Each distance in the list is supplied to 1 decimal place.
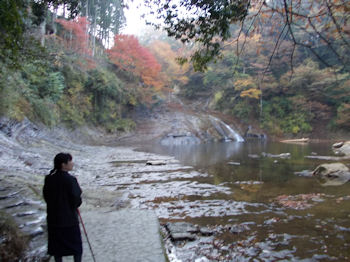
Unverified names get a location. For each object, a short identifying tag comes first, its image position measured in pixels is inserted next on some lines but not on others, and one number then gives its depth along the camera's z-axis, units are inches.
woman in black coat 117.6
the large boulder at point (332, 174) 364.8
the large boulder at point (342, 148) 720.1
